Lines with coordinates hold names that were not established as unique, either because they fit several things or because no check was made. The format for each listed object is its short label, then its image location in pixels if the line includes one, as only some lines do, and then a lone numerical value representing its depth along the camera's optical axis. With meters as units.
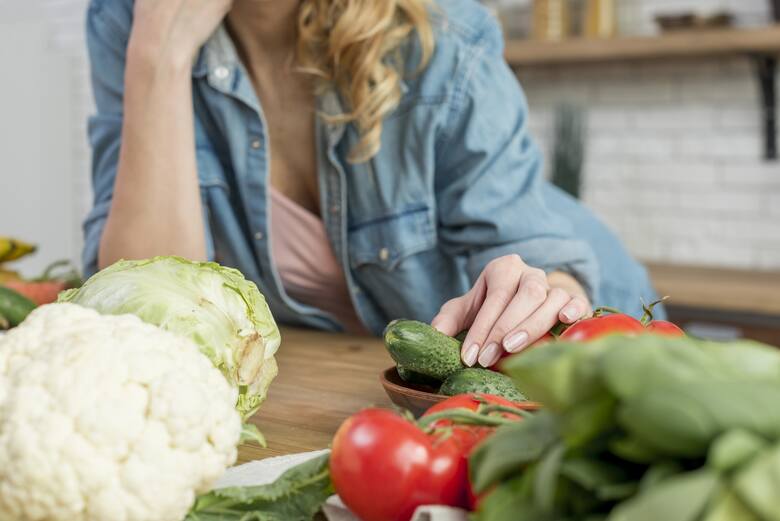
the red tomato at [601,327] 0.72
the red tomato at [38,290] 1.41
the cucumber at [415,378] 0.89
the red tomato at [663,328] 0.79
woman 1.48
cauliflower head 0.54
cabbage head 0.78
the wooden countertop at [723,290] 2.53
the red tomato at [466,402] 0.65
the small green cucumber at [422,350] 0.86
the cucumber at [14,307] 1.24
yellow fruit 1.64
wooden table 0.90
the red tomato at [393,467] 0.57
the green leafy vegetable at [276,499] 0.63
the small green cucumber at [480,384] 0.81
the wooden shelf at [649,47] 2.69
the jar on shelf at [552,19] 3.08
